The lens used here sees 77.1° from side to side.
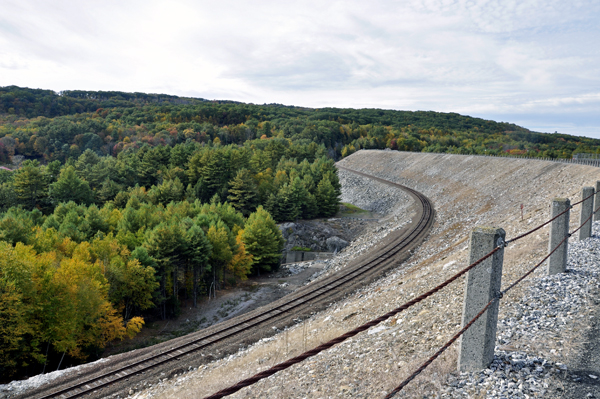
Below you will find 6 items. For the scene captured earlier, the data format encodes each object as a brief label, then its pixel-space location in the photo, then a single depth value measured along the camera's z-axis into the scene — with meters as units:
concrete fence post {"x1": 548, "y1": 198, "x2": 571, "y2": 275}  10.72
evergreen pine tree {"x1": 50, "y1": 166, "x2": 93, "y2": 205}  65.81
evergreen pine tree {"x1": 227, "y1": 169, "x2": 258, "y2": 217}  68.75
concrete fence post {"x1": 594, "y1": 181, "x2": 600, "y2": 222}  16.34
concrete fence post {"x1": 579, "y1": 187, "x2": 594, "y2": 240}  13.93
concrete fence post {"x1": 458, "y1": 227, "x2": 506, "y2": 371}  6.11
